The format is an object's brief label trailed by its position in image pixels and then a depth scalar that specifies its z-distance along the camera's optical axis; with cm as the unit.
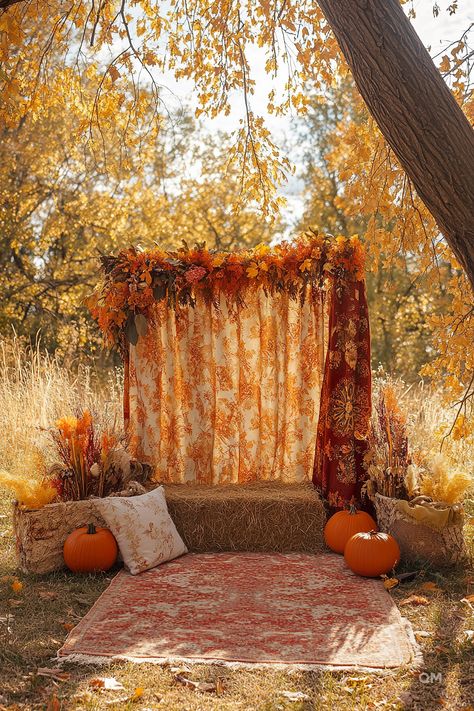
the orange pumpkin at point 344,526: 497
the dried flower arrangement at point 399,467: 474
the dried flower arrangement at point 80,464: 492
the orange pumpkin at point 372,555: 448
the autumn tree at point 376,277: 1270
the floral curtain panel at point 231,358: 539
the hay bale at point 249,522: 508
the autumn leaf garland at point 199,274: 536
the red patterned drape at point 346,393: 530
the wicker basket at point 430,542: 462
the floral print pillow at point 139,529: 464
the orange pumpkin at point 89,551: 454
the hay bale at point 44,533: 458
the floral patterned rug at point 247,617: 344
